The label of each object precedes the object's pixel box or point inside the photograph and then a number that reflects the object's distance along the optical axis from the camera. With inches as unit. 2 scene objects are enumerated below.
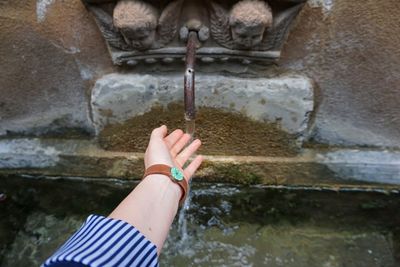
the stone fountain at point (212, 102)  41.5
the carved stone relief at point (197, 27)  40.2
